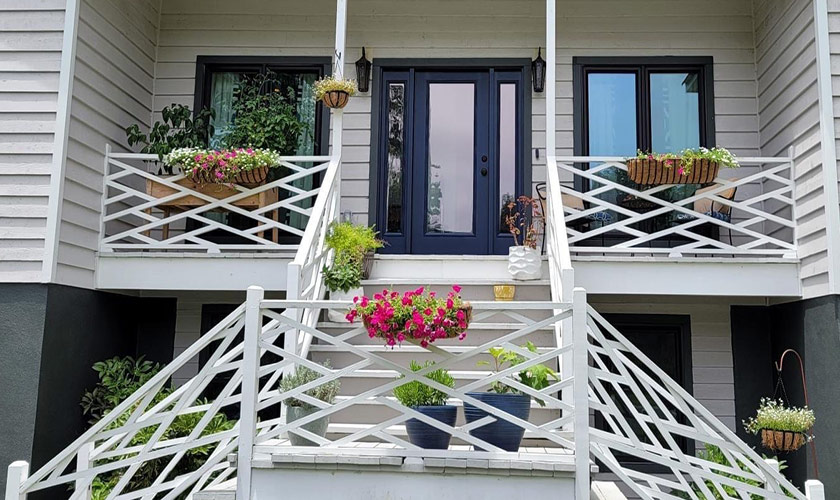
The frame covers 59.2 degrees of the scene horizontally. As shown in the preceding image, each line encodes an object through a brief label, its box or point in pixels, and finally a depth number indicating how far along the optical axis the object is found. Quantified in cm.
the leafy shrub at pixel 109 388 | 578
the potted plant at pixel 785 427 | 513
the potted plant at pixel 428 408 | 371
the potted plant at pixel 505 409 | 372
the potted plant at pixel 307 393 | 395
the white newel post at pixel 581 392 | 346
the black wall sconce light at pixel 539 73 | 693
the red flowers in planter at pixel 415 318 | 365
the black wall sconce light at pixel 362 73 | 703
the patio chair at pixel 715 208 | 632
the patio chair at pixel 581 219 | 661
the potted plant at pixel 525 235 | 586
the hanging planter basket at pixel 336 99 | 586
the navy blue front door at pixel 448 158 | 700
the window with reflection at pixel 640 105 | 699
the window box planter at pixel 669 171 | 577
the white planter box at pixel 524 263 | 585
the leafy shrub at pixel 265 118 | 681
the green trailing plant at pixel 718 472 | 513
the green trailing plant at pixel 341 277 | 551
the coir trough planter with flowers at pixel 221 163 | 598
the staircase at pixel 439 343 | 480
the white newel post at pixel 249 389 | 360
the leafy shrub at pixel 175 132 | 645
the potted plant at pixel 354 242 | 573
